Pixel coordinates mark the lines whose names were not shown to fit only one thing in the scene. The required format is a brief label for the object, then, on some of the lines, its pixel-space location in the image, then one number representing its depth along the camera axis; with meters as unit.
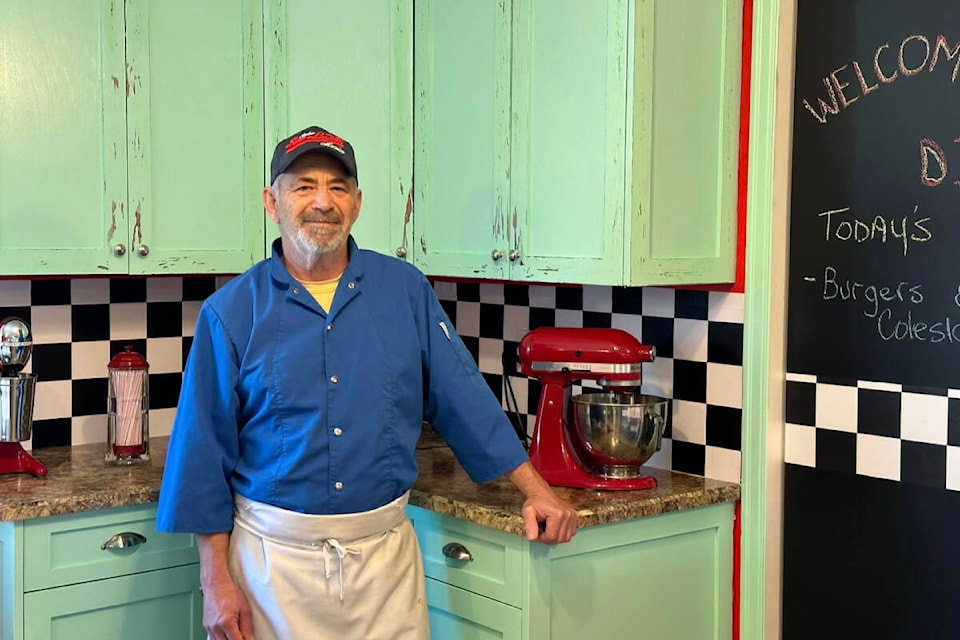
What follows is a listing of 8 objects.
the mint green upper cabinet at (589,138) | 2.56
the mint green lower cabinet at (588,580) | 2.45
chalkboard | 2.42
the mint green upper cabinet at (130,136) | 2.65
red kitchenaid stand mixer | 2.69
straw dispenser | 2.90
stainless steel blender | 2.65
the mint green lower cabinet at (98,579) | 2.48
